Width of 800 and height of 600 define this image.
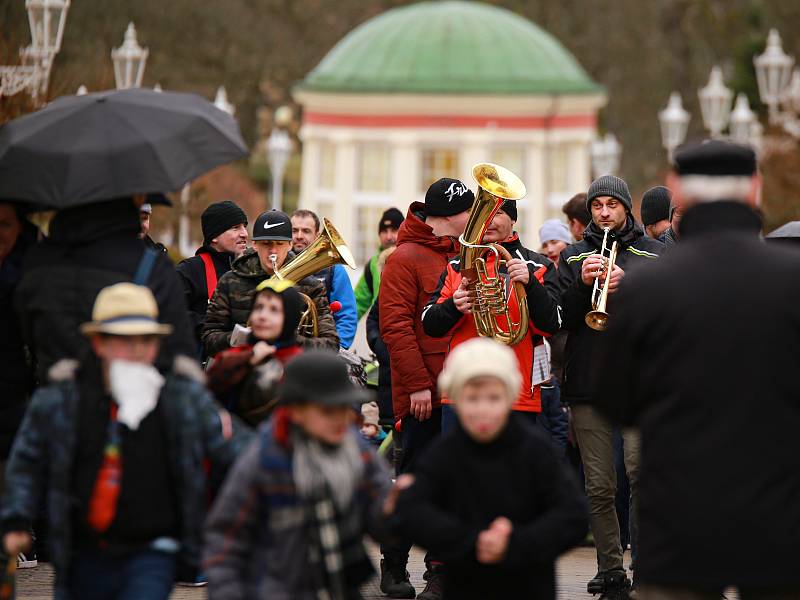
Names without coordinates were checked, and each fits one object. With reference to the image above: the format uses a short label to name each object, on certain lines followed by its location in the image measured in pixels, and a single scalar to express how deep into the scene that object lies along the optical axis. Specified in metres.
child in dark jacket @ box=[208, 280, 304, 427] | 15.95
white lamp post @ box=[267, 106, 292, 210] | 69.31
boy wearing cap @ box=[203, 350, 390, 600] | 12.98
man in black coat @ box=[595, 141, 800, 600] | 12.02
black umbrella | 15.38
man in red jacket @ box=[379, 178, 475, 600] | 19.89
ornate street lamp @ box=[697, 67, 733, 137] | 56.09
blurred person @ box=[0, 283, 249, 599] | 13.62
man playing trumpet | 19.58
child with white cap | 13.44
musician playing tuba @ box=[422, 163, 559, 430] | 19.05
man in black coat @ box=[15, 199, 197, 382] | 15.12
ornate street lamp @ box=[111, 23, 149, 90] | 43.50
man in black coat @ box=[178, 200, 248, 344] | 21.84
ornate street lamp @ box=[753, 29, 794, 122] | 54.00
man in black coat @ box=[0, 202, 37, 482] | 17.06
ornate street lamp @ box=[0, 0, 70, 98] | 35.19
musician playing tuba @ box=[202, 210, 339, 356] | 18.81
